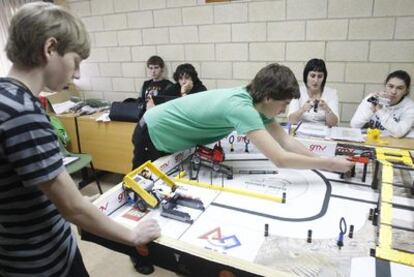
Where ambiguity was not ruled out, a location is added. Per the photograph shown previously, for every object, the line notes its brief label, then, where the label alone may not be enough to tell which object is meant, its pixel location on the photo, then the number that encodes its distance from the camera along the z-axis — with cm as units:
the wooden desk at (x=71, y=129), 318
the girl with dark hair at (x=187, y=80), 302
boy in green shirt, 127
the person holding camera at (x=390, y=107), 226
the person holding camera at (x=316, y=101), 245
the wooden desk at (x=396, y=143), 183
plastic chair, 244
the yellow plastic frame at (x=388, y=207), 81
